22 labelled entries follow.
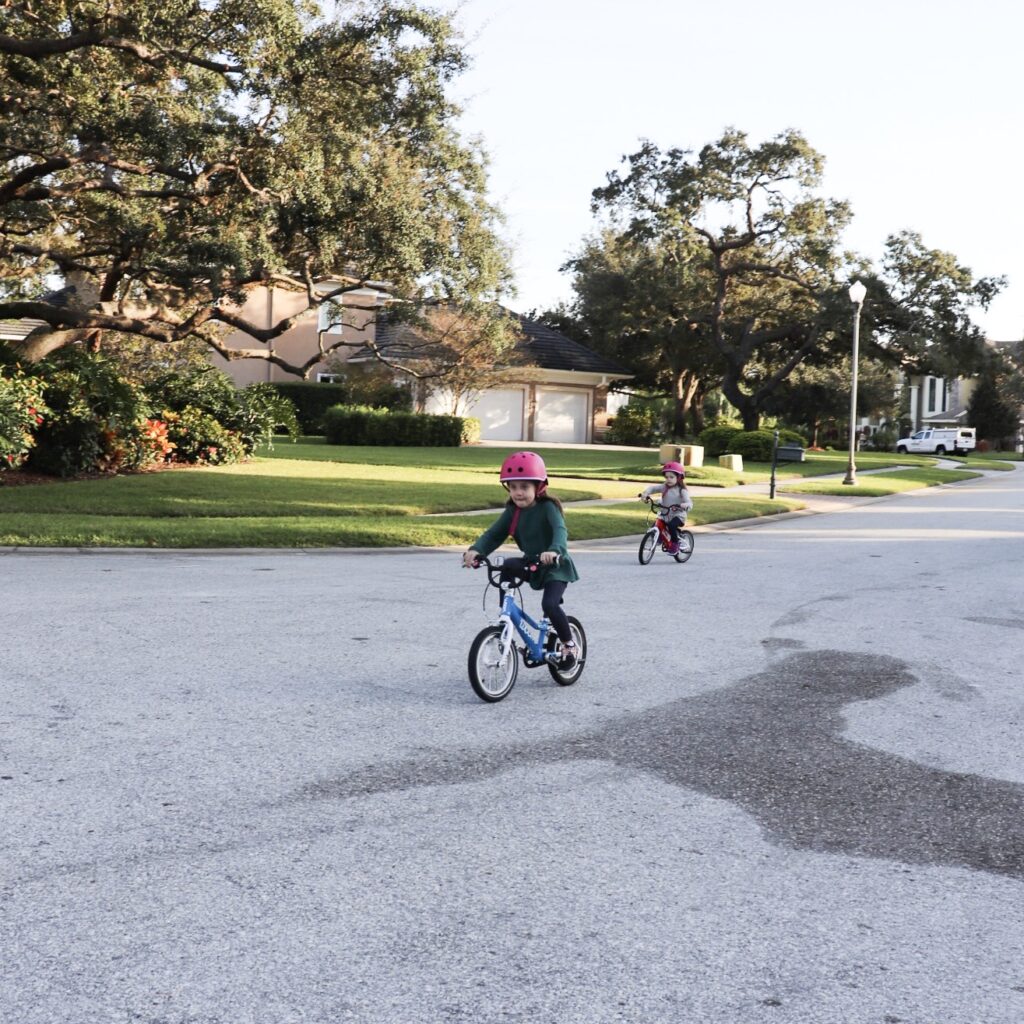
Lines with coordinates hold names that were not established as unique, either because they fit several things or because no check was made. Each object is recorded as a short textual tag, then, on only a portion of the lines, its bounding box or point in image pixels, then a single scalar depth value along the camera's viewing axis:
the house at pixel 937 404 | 101.43
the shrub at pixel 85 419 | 21.95
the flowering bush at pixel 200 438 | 26.31
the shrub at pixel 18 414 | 19.22
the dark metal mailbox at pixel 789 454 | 29.34
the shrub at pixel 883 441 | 73.81
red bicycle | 15.34
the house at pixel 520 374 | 51.12
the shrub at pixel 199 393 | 27.30
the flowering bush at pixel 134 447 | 23.09
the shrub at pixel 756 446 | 42.19
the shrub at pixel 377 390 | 46.88
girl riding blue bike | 7.70
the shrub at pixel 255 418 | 28.36
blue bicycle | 7.45
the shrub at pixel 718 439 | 43.77
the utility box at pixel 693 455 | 34.53
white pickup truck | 71.62
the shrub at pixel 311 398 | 48.75
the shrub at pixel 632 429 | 57.16
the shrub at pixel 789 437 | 45.61
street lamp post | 30.59
